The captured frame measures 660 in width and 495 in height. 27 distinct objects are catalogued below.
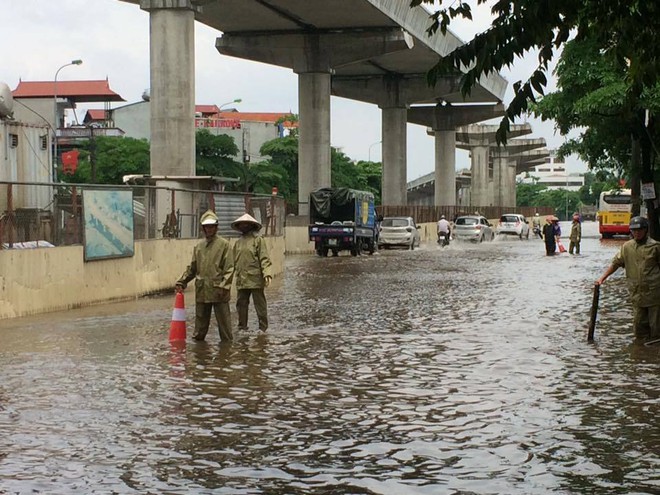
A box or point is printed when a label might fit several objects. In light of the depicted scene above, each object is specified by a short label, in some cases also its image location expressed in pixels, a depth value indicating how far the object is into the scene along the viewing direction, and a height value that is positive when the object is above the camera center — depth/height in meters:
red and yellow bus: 66.50 -0.22
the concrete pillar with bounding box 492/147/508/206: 137.26 +3.78
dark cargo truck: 43.66 -0.38
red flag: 86.25 +4.12
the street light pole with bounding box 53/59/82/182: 57.94 +7.96
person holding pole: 13.69 -0.80
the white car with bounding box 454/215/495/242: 60.44 -0.97
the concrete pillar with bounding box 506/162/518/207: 143.06 +3.25
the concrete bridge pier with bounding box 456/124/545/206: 112.31 +6.59
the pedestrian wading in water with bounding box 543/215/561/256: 42.38 -1.03
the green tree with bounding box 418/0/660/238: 6.98 +1.19
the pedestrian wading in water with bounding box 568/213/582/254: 42.47 -0.96
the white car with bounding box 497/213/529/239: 69.55 -0.98
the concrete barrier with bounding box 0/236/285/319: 17.56 -1.09
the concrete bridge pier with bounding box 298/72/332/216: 52.12 +3.73
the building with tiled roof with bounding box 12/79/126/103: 120.19 +13.60
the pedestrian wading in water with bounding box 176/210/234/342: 14.12 -0.82
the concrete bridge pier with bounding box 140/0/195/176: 34.03 +3.95
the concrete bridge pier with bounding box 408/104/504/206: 82.15 +6.35
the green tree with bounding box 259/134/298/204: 93.44 +4.84
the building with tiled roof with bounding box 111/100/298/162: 114.56 +9.23
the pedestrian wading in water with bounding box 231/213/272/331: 15.63 -0.75
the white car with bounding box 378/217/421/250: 51.25 -0.93
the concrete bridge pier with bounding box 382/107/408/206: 71.06 +3.66
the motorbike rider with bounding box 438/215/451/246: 53.66 -0.85
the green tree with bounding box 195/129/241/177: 80.56 +4.42
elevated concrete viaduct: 34.19 +7.44
